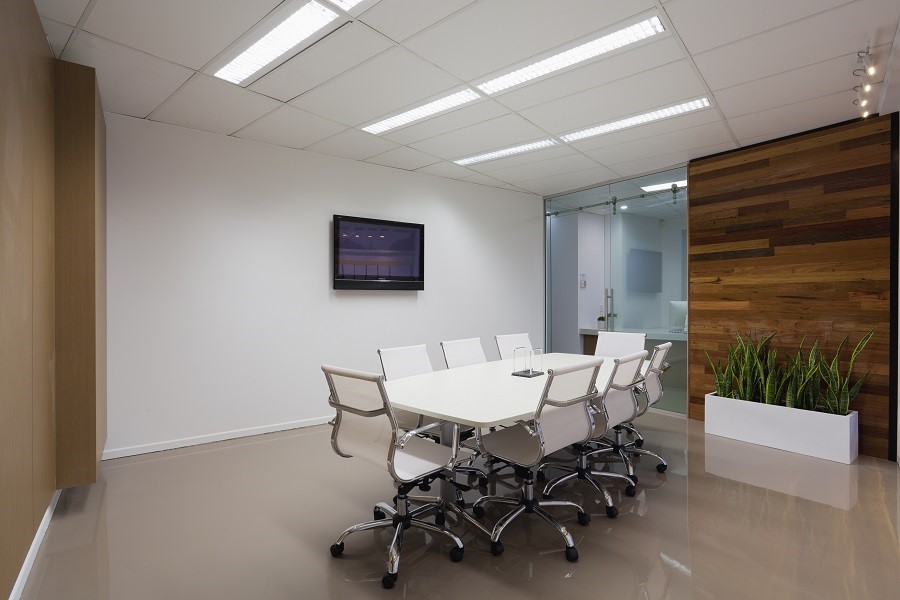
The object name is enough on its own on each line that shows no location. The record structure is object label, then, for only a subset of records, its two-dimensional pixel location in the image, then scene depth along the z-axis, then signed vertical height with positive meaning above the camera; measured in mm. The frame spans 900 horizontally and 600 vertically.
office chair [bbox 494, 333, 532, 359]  4828 -470
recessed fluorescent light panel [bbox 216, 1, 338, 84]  2756 +1624
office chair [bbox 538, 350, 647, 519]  3115 -791
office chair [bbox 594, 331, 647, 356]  4910 -480
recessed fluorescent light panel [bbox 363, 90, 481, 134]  3875 +1627
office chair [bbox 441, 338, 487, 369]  4312 -508
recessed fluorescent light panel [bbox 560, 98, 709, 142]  4016 +1612
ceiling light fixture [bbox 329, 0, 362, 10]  2607 +1607
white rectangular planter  4117 -1206
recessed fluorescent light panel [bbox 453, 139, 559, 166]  5051 +1629
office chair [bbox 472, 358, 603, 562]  2566 -794
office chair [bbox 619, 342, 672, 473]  3703 -695
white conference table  2521 -605
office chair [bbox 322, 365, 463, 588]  2322 -782
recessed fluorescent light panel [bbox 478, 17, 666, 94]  2890 +1616
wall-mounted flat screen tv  5434 +520
